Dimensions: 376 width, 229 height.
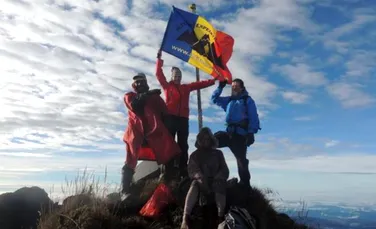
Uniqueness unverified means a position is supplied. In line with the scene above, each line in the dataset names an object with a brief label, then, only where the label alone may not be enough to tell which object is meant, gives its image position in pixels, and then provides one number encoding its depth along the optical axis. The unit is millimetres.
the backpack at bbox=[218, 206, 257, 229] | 6766
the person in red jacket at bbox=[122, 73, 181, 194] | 8898
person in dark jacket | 7582
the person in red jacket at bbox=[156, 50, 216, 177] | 9641
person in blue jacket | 9125
